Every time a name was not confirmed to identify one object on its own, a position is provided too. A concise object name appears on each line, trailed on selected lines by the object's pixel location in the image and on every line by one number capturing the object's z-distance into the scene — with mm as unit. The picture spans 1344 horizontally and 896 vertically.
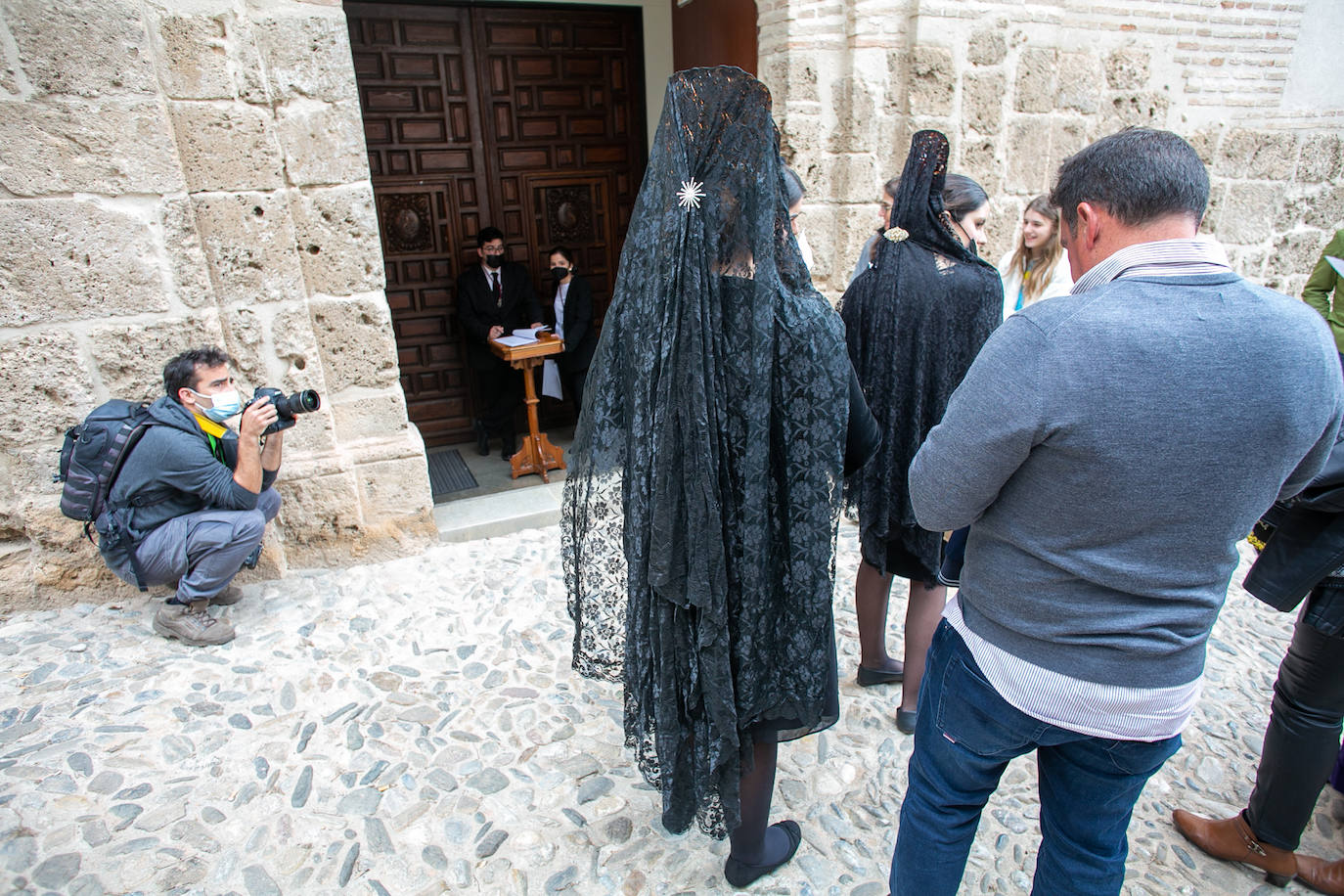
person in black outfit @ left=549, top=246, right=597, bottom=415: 5453
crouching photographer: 3062
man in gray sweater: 1218
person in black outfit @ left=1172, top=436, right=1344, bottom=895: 1817
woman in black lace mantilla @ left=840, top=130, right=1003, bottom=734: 2393
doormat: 5027
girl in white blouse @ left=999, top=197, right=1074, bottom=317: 3221
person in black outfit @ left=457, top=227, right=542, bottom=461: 5312
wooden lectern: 4949
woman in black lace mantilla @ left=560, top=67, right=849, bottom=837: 1600
